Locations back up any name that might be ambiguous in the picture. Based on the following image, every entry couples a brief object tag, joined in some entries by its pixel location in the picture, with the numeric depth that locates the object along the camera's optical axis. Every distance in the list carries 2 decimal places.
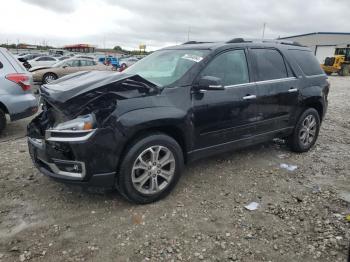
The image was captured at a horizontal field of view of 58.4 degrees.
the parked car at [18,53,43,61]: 28.17
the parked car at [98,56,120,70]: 28.36
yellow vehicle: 28.92
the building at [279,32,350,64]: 45.03
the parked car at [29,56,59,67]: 22.24
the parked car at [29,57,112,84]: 15.18
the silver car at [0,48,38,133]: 5.50
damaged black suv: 3.02
